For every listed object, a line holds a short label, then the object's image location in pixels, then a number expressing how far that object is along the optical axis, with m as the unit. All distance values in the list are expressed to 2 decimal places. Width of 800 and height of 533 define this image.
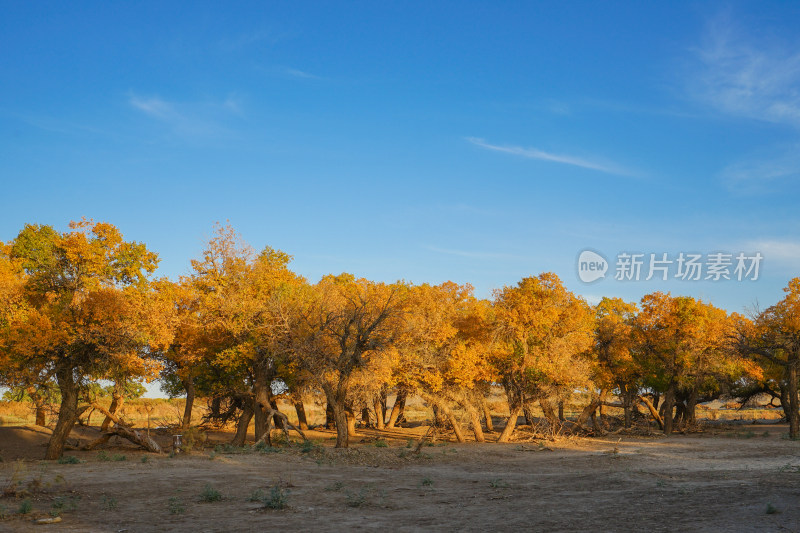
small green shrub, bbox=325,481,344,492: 17.73
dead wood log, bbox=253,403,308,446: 31.81
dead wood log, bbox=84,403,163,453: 28.53
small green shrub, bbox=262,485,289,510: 14.27
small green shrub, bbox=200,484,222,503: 15.12
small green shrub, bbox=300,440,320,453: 28.20
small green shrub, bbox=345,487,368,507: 15.05
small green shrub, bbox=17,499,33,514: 12.59
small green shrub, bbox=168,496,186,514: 13.54
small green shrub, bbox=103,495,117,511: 13.86
